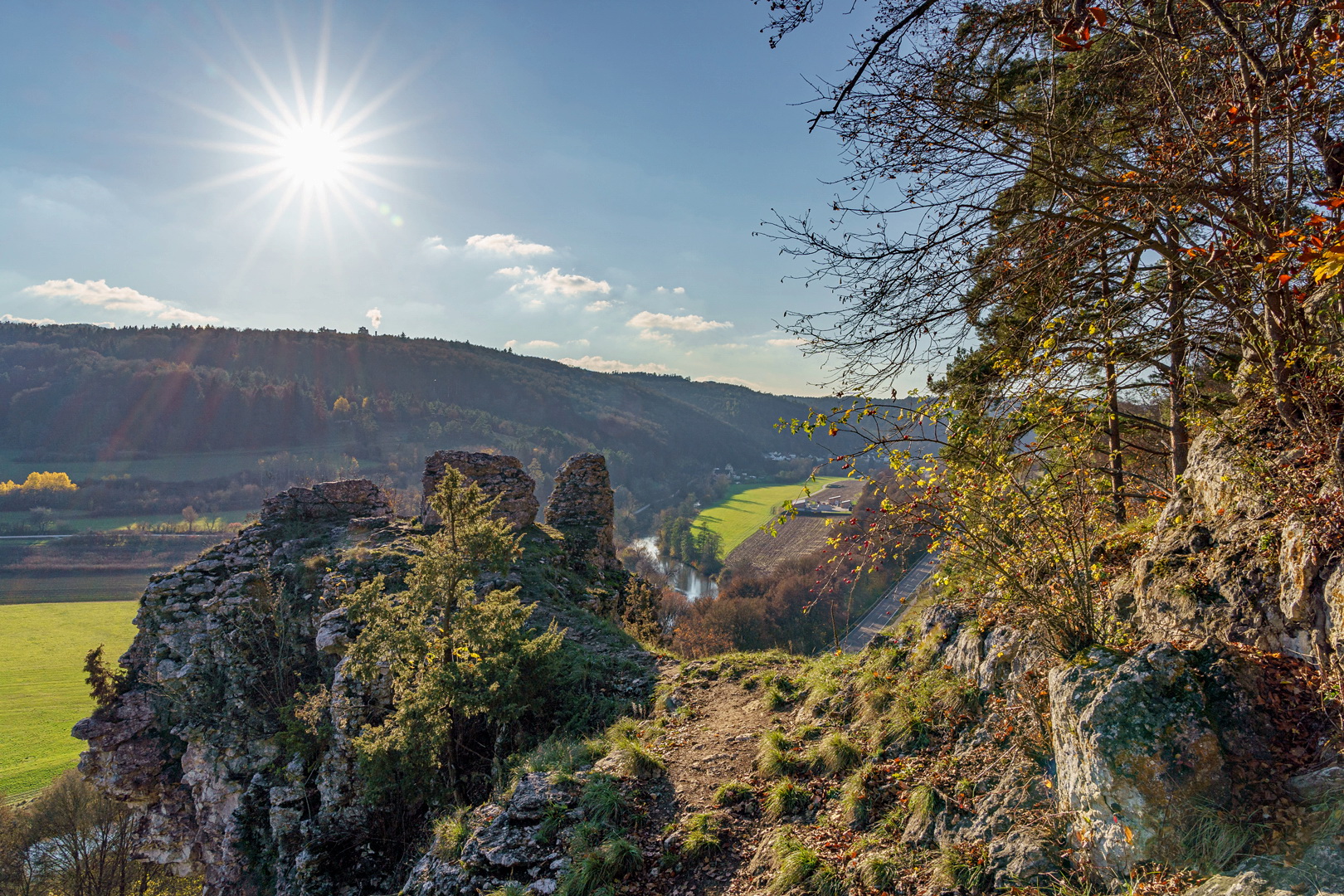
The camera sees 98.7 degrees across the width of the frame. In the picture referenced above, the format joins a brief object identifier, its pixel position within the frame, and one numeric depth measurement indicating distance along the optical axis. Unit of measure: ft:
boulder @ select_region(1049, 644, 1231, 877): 9.15
